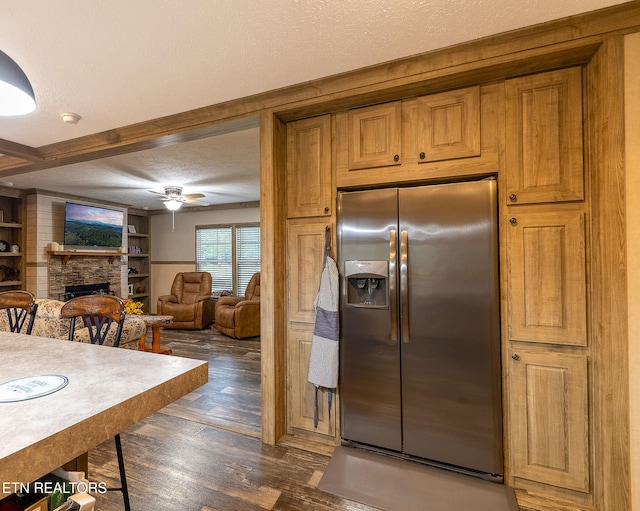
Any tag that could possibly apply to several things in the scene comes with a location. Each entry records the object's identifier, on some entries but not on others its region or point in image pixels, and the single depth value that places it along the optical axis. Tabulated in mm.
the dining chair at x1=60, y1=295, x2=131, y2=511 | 1690
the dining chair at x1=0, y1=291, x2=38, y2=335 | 2027
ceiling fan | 5211
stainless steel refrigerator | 1875
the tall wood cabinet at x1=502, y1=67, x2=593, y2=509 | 1745
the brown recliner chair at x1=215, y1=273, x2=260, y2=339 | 5406
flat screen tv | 5906
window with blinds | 7023
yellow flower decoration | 4617
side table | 4245
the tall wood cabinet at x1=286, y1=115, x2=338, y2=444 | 2307
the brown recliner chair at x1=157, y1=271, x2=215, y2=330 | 6109
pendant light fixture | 1067
